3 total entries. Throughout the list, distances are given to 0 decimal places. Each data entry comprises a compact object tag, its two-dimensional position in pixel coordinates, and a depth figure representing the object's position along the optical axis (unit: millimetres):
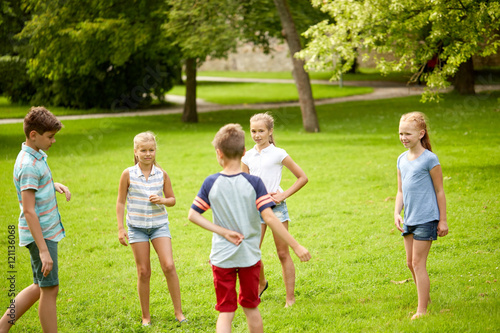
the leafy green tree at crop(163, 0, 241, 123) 18609
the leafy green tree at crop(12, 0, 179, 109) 19969
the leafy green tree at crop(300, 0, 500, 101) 10234
